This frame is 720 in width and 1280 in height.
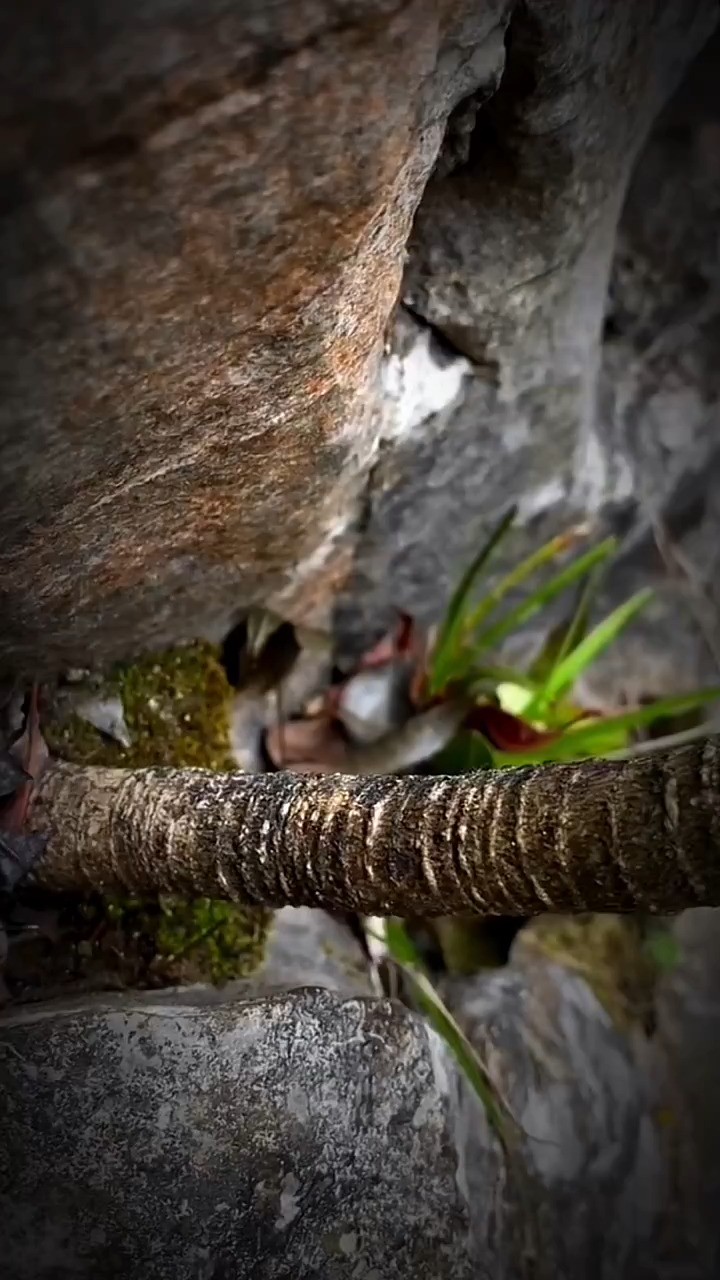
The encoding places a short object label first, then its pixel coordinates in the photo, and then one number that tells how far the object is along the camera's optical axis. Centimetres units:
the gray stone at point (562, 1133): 20
